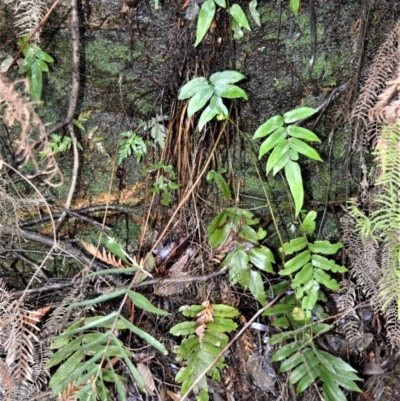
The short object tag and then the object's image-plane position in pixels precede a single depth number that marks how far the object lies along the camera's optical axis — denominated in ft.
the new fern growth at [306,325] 5.48
